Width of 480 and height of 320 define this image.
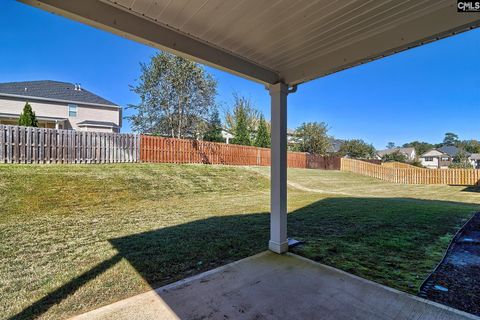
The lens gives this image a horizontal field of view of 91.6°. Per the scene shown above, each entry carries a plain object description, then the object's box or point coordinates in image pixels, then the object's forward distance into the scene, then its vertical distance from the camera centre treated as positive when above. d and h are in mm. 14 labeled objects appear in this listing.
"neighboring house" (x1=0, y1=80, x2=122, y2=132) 15289 +4004
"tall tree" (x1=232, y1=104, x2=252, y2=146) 18656 +2099
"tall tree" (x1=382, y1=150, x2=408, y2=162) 35938 +666
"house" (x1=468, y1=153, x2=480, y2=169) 40125 +396
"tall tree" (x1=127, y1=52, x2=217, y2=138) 16969 +4857
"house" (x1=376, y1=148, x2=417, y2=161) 50500 +2070
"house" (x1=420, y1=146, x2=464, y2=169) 46781 +916
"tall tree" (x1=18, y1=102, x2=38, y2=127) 11648 +2179
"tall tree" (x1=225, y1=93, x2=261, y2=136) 23562 +4991
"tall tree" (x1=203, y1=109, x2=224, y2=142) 19188 +2779
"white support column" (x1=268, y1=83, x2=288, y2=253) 3172 -52
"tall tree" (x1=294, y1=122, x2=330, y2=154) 24641 +2526
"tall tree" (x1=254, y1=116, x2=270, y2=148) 19078 +1911
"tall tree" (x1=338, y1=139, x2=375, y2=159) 32594 +1729
